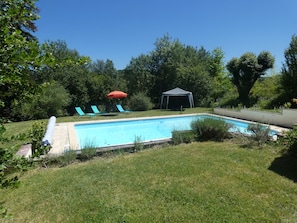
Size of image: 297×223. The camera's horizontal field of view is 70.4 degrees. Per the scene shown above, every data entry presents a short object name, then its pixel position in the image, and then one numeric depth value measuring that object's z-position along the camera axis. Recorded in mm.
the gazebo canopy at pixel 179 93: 20327
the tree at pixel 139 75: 24375
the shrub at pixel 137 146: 6918
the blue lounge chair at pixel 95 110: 18812
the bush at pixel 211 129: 7609
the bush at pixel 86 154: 6191
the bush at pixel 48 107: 15172
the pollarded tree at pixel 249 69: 18609
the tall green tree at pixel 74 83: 19438
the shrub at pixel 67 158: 5793
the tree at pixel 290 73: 15016
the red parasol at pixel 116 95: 17723
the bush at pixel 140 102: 20953
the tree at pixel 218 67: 30702
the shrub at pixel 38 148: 1510
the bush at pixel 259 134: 6785
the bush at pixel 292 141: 5344
